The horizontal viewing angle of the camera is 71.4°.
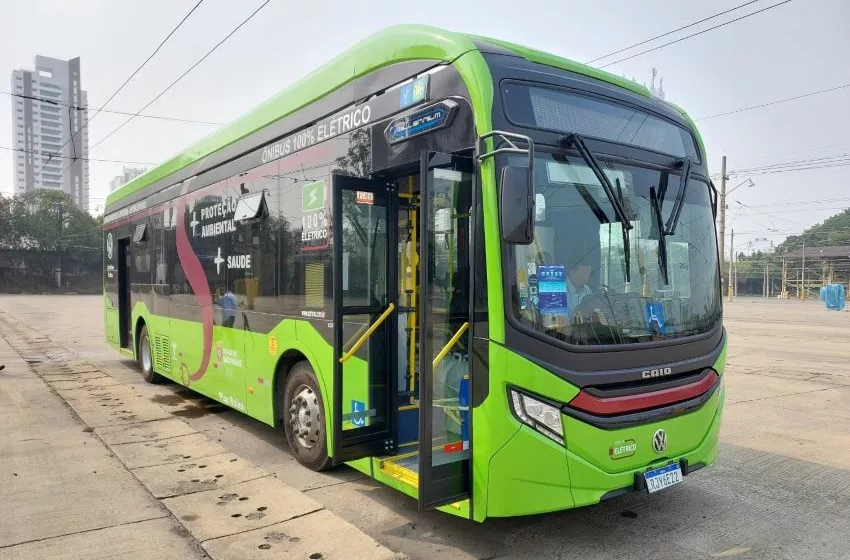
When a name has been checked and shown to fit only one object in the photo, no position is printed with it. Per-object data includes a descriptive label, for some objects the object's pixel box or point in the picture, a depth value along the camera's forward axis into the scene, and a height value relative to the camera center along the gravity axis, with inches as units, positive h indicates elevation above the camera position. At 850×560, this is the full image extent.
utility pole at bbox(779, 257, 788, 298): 2296.9 -49.2
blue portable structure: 1473.9 -65.7
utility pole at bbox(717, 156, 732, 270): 1429.4 +188.6
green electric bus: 135.5 -0.8
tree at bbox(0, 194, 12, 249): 2311.8 +236.3
